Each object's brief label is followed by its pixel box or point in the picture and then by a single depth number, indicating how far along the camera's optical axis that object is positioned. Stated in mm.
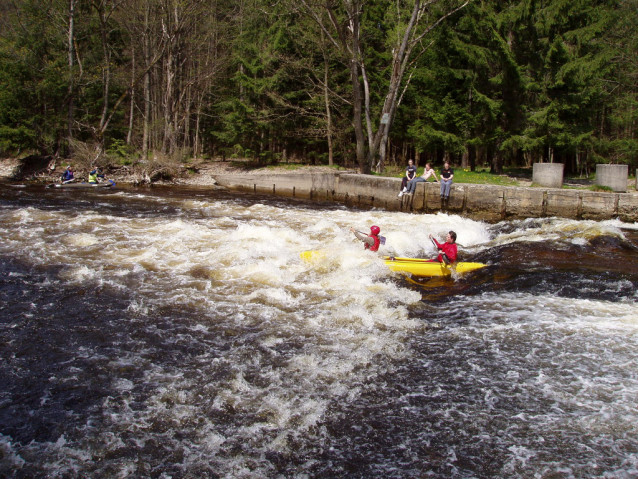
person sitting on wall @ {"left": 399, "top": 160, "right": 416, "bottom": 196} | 18875
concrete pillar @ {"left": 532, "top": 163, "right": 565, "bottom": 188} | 18141
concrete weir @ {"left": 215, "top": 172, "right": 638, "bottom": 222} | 15914
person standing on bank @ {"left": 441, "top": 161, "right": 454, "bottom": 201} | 17906
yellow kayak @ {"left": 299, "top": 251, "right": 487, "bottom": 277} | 10383
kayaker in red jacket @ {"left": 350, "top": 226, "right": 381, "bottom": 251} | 11227
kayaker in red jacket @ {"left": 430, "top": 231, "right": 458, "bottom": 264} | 10500
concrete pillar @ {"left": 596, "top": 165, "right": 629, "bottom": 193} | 16609
